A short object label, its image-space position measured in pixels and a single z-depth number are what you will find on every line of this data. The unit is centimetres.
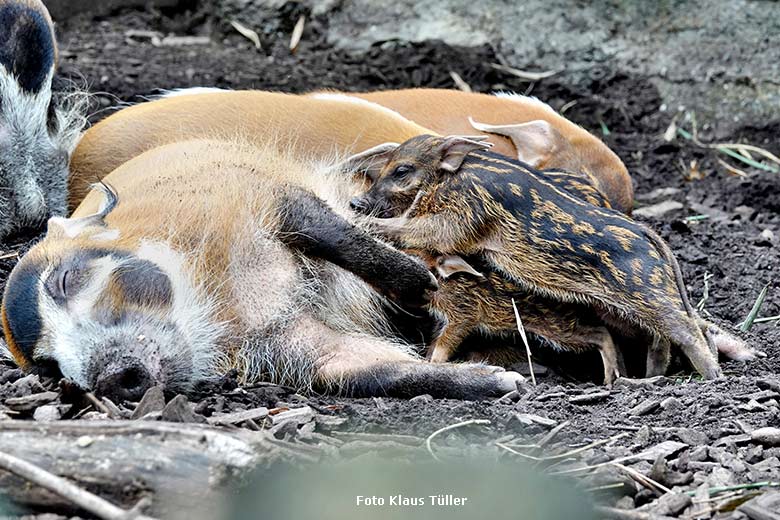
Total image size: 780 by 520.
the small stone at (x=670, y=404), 677
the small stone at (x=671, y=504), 523
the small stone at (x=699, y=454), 596
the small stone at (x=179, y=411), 584
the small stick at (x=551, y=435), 611
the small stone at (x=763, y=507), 498
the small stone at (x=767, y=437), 614
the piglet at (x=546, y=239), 791
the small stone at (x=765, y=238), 1130
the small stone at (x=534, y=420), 645
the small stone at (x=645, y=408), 675
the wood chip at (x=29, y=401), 630
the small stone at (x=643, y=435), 622
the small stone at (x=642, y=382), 754
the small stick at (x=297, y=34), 1627
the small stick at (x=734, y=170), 1352
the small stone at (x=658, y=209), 1251
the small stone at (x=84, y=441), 486
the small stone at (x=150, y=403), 616
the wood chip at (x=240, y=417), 624
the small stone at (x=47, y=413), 615
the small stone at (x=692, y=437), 620
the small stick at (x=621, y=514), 506
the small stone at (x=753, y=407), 668
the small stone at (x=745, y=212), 1237
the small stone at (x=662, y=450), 592
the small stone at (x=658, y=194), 1326
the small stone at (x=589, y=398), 709
